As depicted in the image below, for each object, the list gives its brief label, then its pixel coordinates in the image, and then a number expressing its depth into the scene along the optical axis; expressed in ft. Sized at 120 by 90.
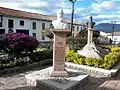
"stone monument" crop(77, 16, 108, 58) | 18.43
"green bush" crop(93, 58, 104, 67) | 15.83
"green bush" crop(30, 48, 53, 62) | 17.91
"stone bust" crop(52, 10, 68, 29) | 12.05
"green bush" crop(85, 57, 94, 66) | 16.14
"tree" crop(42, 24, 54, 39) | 35.95
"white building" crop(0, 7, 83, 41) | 47.59
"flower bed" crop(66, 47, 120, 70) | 15.77
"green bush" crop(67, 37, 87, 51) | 28.48
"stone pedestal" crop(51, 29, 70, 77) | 12.11
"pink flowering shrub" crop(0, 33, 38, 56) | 16.18
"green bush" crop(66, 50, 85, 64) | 16.78
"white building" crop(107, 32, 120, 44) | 92.77
